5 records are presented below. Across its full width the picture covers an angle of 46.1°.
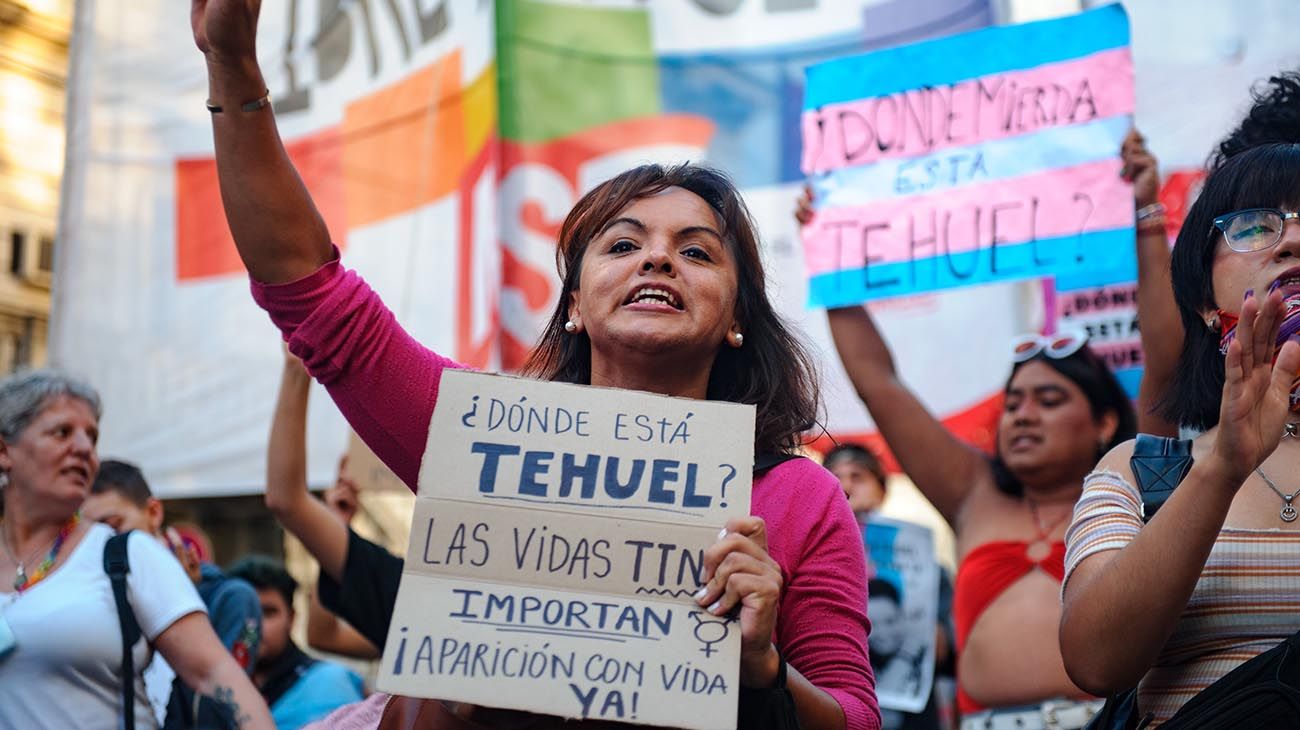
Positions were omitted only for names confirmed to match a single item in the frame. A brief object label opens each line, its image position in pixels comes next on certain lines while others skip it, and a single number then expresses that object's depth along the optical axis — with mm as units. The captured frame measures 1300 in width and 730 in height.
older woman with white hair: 3326
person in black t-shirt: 3885
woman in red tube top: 3744
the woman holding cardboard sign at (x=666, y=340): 2078
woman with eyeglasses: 2049
